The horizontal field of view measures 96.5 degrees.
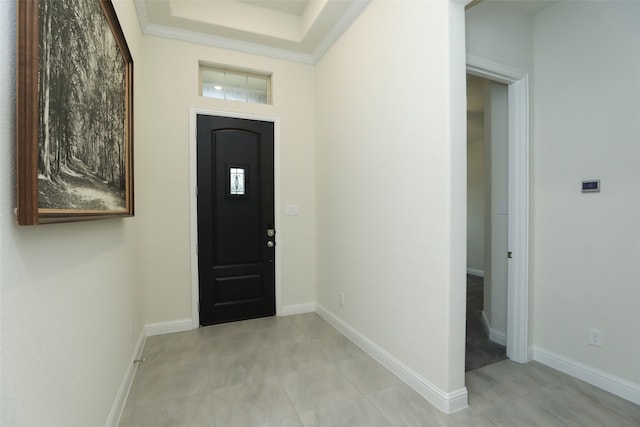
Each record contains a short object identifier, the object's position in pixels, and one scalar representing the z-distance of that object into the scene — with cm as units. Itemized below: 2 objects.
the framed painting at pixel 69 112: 75
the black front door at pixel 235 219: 301
